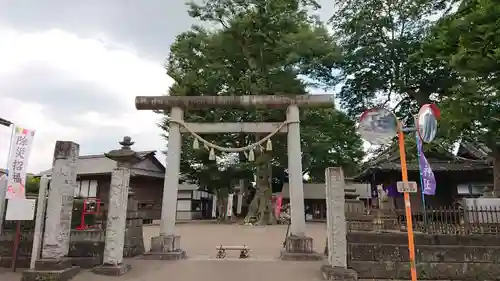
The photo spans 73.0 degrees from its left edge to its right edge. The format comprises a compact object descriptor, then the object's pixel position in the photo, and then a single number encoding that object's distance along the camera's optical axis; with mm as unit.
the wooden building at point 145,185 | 26562
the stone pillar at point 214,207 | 36312
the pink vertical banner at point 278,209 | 25938
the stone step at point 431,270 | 7945
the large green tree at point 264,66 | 20734
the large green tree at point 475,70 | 10016
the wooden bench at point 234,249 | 9995
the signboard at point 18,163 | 8508
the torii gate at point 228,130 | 10078
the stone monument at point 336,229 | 7664
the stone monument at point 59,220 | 7590
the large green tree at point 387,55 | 25636
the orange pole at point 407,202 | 5483
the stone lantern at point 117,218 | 8070
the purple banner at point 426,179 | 13406
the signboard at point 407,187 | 5586
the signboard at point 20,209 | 8320
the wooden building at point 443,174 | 20203
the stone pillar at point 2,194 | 9102
